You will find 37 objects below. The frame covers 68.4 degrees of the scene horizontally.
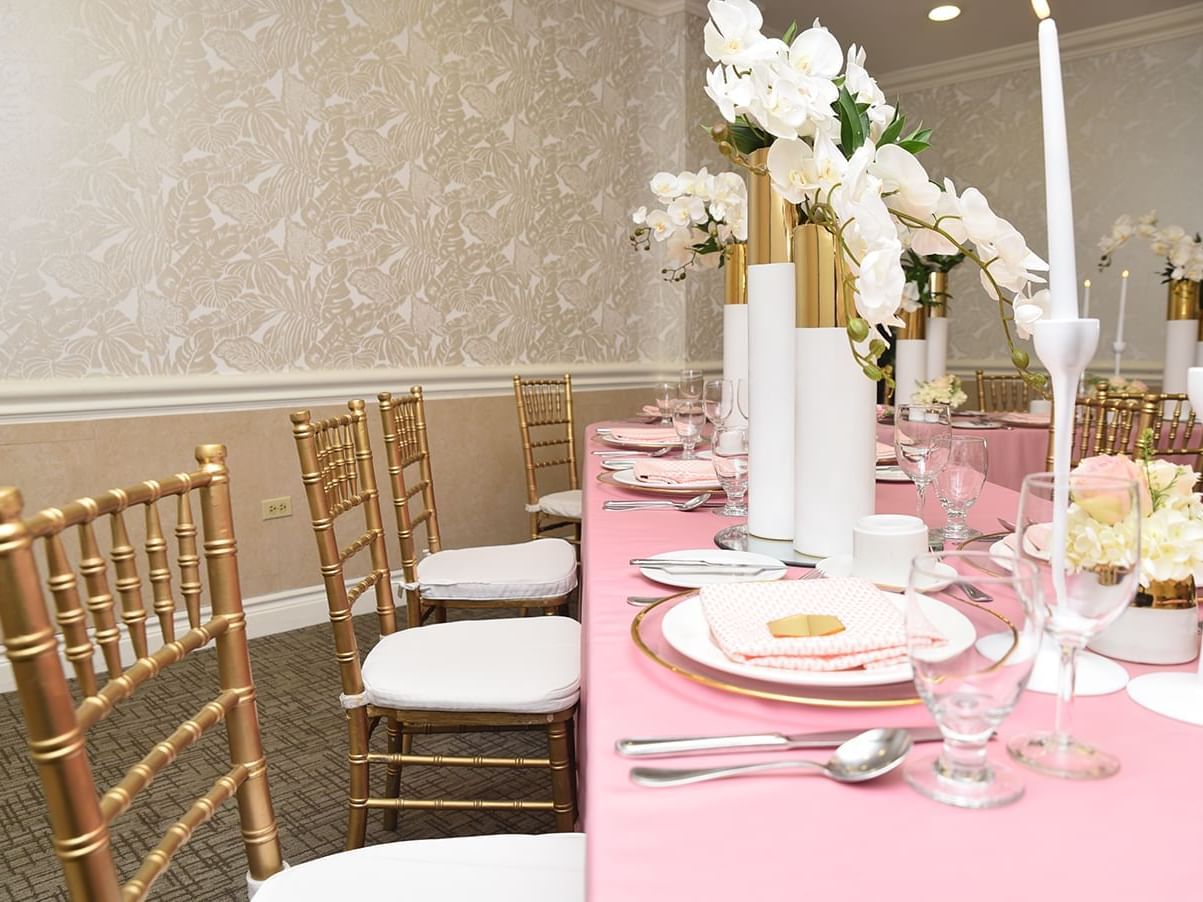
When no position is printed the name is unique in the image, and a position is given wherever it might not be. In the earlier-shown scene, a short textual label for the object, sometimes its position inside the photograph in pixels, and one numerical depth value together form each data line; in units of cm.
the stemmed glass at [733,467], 147
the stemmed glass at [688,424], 201
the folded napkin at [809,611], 77
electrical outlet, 326
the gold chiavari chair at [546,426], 320
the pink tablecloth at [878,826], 52
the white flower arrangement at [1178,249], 373
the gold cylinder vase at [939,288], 357
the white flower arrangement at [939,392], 313
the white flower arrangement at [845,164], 96
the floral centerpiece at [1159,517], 70
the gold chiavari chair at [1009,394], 472
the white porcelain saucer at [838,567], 99
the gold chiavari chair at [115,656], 64
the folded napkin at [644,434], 239
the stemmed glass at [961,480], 125
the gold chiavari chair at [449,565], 202
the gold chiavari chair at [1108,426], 246
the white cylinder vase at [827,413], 116
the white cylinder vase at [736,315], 235
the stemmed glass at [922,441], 131
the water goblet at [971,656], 57
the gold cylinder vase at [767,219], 126
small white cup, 99
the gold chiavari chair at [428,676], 144
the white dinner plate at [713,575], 108
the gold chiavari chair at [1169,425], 226
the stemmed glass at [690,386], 238
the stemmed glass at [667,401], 285
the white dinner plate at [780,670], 57
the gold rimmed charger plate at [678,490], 170
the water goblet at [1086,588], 64
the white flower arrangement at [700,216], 229
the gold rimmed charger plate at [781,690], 73
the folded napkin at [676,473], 175
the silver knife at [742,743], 67
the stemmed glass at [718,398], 187
